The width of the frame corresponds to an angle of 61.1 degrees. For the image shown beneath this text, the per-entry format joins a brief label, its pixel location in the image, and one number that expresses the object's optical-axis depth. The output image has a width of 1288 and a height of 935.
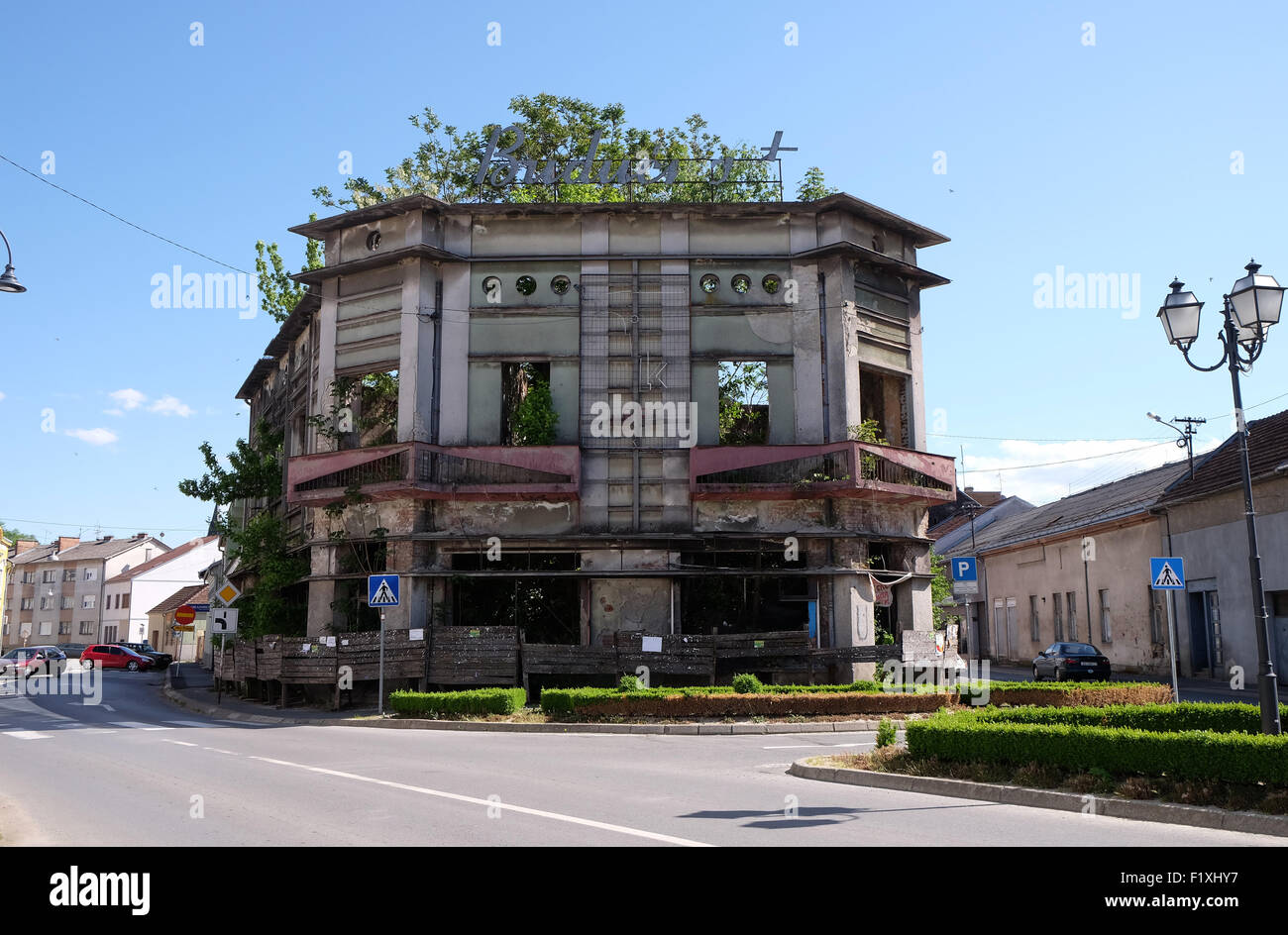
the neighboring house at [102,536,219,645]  87.06
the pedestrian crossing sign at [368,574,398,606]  21.61
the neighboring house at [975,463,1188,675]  36.72
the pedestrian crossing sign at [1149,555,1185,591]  19.05
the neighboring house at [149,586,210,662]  72.88
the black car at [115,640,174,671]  57.88
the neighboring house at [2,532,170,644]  91.19
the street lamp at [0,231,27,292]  16.12
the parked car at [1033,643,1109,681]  31.69
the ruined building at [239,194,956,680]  25.42
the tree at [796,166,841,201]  39.31
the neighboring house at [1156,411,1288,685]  29.06
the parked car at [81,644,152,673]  57.25
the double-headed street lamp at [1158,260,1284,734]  11.78
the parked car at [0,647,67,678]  47.19
